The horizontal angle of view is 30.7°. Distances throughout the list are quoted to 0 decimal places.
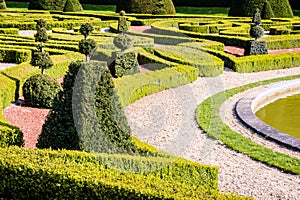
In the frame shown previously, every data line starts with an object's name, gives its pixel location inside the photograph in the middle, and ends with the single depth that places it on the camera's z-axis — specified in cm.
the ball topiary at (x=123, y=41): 1525
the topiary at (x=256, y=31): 1953
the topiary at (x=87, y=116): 738
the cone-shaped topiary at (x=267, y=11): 3005
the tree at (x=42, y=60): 1195
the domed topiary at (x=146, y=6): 3256
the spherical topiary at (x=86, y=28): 1455
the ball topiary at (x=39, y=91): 1169
